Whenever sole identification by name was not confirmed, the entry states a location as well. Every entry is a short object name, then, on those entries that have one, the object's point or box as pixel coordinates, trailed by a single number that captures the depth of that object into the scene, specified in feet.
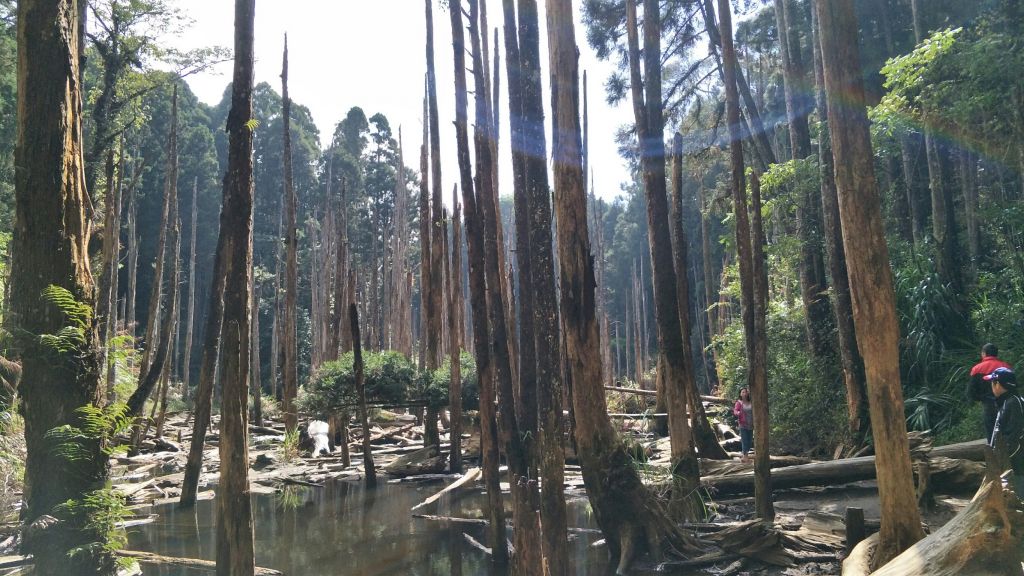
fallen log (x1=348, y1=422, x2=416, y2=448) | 64.79
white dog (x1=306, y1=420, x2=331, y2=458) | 59.02
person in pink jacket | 39.73
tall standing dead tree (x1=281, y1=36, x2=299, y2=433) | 57.93
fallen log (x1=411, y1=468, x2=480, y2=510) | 32.79
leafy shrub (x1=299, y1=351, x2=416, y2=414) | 52.39
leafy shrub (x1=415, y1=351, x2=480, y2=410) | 51.83
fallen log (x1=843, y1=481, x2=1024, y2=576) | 11.55
